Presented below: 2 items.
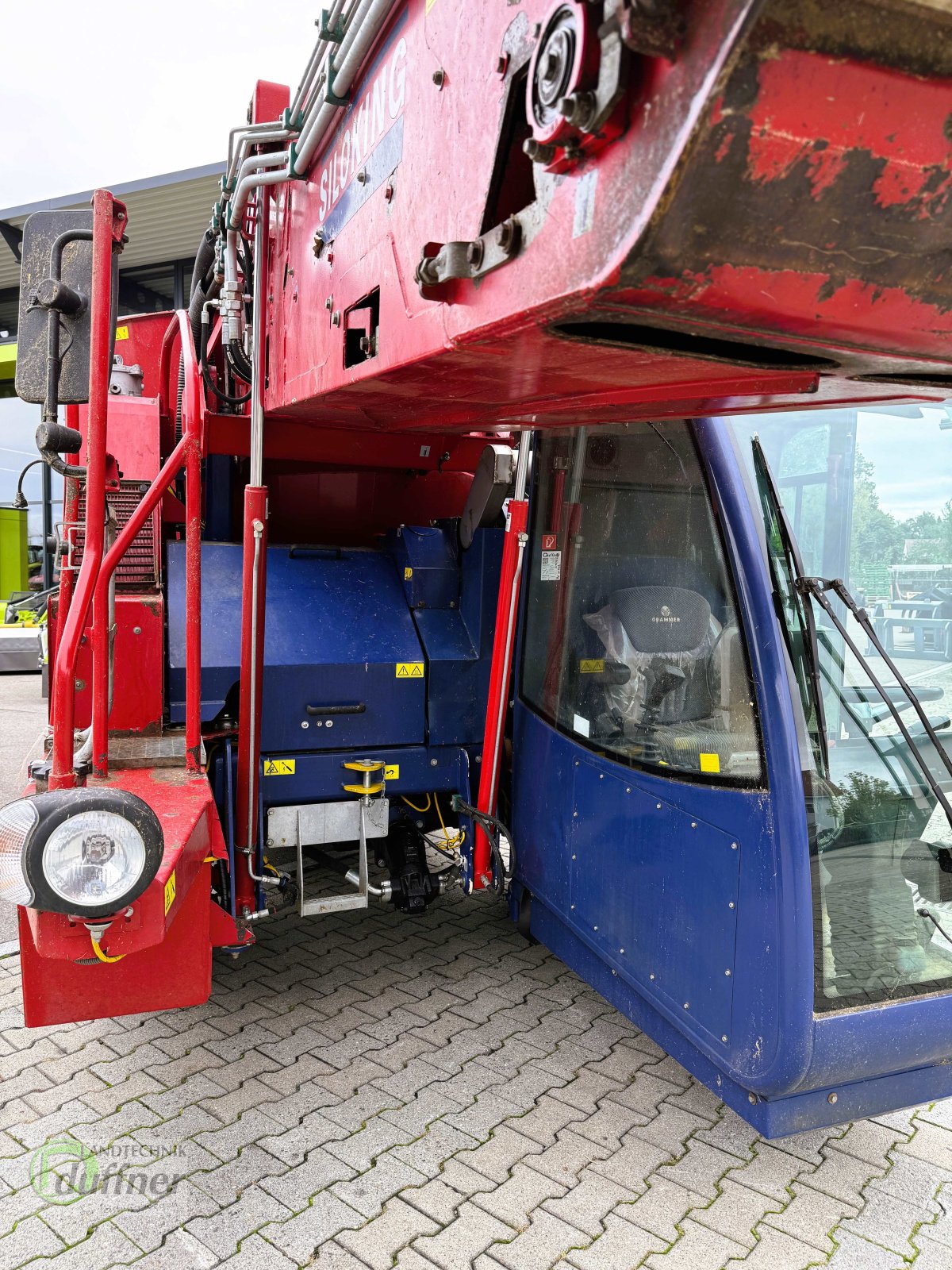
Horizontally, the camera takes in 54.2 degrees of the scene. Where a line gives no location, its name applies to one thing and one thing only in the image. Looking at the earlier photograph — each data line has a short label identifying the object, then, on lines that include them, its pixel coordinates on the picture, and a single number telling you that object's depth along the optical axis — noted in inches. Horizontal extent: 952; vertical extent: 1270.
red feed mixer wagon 38.0
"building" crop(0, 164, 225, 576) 493.7
